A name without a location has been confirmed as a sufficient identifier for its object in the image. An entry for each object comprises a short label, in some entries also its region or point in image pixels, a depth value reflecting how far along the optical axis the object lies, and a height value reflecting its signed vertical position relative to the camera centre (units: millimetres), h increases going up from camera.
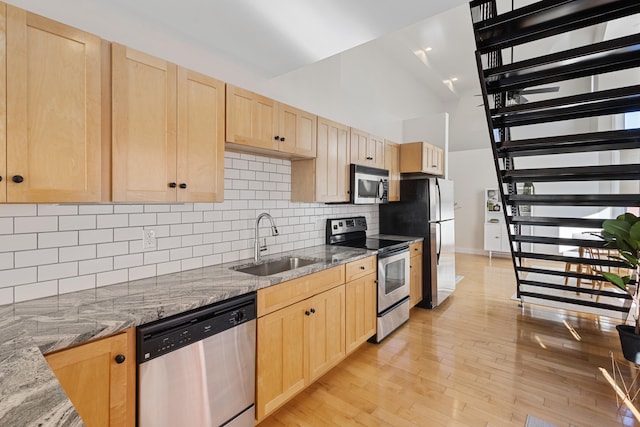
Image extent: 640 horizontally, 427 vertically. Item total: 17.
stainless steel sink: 2464 -477
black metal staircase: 1935 +797
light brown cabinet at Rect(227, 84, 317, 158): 2096 +642
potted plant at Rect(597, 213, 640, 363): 2332 -356
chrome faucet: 2541 -249
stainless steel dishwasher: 1367 -794
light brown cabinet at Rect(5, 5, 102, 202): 1219 +424
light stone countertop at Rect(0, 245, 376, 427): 707 -455
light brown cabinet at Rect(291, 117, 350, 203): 2824 +381
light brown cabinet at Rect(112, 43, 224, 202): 1545 +443
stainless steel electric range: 3135 -626
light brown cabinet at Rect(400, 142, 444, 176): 4113 +723
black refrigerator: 4012 -183
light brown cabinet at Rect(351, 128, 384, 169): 3307 +703
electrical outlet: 1945 -185
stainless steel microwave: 3238 +287
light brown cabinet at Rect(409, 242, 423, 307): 3809 -822
